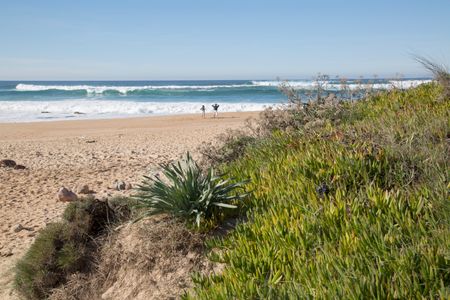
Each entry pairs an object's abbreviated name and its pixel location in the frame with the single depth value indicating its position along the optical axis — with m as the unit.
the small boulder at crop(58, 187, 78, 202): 8.80
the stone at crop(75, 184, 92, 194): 9.43
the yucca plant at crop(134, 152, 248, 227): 4.79
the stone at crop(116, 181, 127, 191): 9.52
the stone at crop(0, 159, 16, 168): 12.29
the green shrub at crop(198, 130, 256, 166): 7.44
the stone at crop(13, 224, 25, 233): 7.40
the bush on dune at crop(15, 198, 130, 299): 5.26
